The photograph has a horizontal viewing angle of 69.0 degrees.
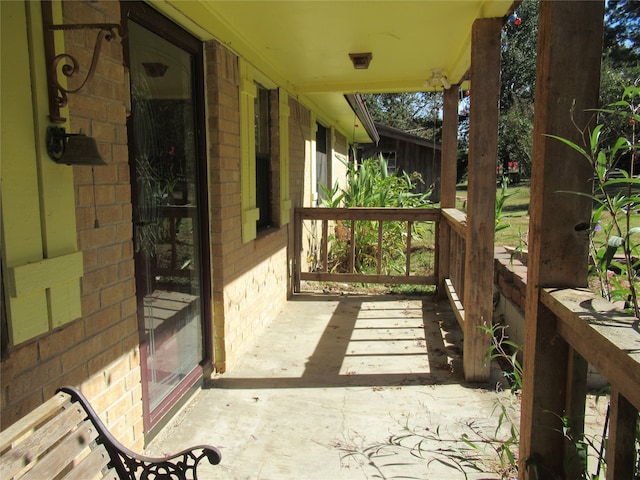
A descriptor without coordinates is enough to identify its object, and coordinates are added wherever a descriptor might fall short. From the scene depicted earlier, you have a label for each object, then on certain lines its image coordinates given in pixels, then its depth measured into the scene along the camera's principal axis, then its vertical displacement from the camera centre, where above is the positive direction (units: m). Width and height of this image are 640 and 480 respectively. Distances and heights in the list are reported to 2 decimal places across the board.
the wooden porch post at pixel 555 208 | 1.42 -0.08
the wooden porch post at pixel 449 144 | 5.06 +0.42
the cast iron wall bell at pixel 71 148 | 1.59 +0.12
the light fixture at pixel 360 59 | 3.94 +1.06
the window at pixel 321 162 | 7.50 +0.35
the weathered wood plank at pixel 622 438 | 1.23 -0.67
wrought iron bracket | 1.56 +0.40
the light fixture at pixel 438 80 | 4.69 +1.05
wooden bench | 1.25 -0.79
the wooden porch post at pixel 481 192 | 3.05 -0.06
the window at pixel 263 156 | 4.41 +0.26
